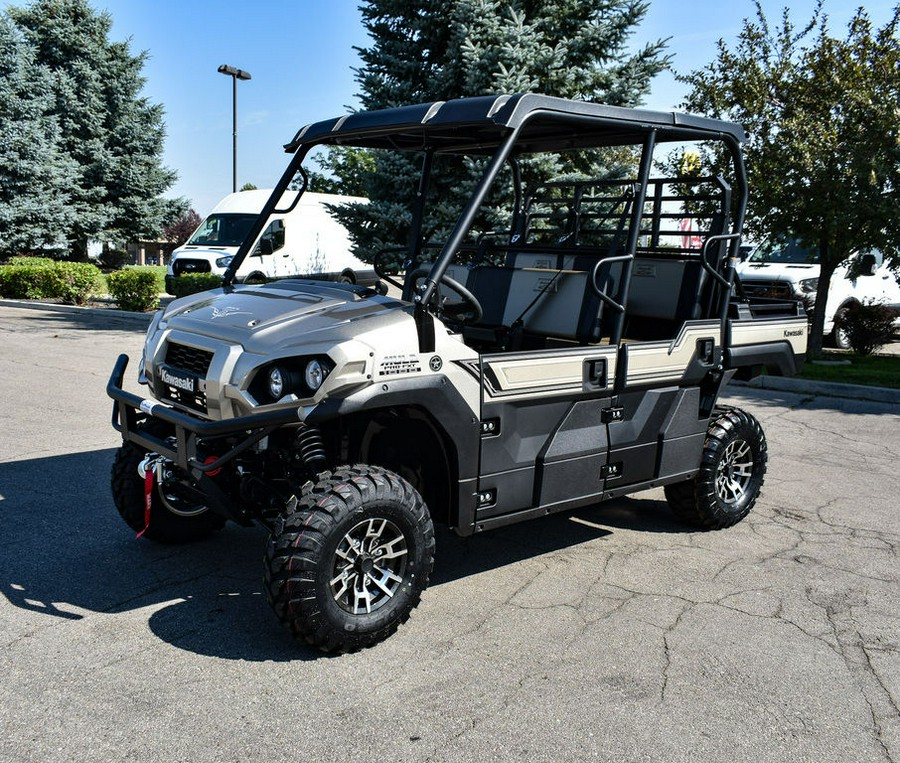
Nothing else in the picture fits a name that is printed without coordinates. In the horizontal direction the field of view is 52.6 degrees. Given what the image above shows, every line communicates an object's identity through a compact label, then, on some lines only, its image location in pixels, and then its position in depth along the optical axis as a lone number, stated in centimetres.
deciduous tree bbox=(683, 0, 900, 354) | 1202
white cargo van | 1950
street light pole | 2803
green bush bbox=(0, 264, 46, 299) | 2067
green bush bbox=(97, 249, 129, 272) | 3065
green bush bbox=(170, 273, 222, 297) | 1672
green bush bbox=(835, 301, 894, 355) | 1416
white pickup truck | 1447
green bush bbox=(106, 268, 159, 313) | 1812
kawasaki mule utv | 388
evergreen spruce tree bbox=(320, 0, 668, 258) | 1221
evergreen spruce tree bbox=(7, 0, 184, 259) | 2756
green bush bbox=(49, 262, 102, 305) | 1997
